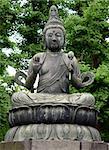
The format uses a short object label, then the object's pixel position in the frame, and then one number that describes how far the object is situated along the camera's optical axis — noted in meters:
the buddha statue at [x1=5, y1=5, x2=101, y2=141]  7.59
